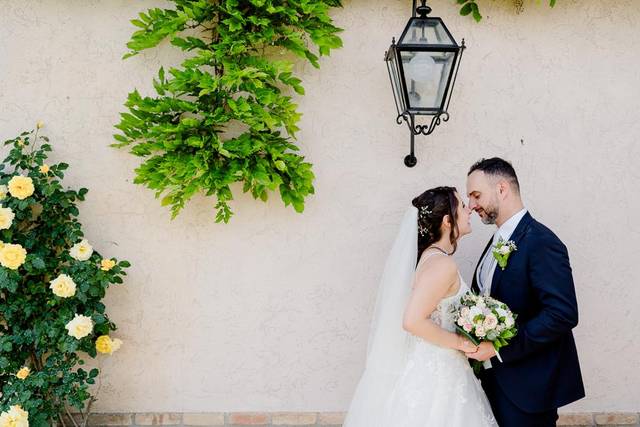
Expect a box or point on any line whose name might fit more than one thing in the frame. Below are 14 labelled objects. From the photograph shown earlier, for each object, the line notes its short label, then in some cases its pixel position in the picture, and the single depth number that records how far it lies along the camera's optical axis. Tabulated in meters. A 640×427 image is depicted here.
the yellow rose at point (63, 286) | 3.26
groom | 2.93
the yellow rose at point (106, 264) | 3.41
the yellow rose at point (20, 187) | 3.32
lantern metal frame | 3.17
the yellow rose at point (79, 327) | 3.26
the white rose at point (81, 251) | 3.40
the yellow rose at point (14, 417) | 3.16
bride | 2.97
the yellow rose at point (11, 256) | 3.24
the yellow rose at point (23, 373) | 3.29
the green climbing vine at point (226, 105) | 3.27
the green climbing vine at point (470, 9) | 3.61
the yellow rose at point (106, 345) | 3.44
